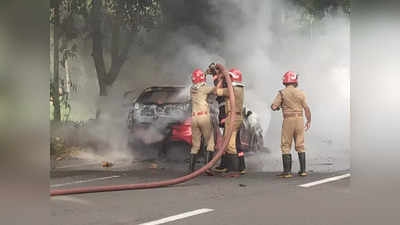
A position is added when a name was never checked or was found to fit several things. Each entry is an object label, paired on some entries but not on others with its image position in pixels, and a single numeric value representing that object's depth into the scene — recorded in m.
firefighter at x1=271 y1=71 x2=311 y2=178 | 17.13
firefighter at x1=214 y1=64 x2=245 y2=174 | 17.37
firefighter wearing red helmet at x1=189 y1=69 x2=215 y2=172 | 17.46
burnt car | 19.34
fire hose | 14.00
